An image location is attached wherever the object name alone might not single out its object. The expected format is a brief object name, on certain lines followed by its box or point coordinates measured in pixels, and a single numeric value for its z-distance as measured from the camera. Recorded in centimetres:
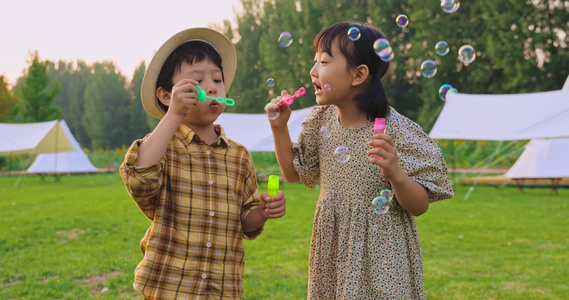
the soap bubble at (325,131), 182
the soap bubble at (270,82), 214
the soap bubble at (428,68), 230
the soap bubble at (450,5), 237
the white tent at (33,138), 1314
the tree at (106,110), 4047
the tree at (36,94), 2362
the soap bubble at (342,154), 169
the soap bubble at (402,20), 230
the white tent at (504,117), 797
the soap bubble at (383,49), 162
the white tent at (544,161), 1049
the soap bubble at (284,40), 226
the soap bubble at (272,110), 176
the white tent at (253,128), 1121
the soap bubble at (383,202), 157
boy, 151
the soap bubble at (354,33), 162
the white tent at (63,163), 1672
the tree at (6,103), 2464
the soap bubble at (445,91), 227
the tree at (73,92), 4641
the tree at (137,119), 4131
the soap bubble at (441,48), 239
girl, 157
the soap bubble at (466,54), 245
